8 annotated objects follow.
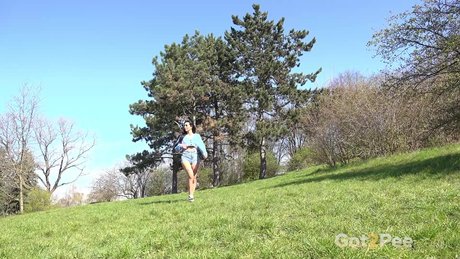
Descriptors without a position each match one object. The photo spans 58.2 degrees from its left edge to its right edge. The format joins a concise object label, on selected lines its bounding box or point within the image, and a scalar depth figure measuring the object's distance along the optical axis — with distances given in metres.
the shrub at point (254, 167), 45.47
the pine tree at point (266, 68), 39.62
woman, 10.68
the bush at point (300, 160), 40.69
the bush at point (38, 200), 36.56
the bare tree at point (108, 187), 69.12
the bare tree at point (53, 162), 51.53
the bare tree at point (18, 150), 42.16
